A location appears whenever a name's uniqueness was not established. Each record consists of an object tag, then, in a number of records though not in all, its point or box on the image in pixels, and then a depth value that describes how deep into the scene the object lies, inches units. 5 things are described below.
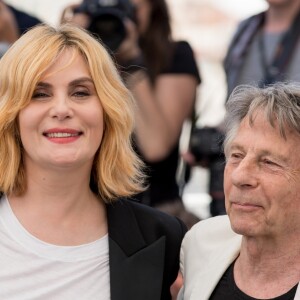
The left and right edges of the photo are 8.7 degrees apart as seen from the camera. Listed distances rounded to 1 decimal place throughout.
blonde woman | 268.1
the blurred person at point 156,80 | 373.4
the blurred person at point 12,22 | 405.6
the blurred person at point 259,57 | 360.4
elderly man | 243.1
